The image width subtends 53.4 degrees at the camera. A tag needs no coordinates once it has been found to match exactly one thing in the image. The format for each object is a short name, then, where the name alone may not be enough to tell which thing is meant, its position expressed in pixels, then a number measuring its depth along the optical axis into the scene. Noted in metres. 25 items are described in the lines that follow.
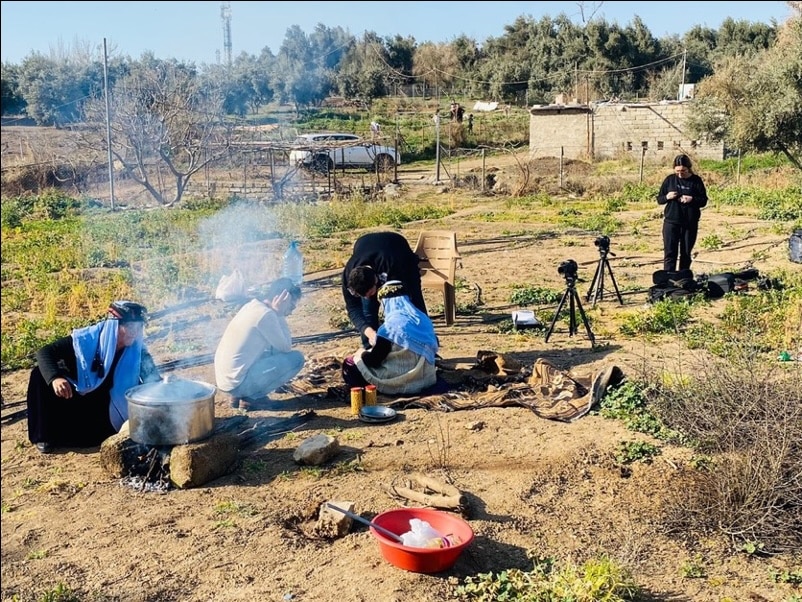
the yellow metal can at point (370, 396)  5.74
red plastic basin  3.48
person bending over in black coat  6.33
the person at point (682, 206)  9.03
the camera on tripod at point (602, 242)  8.17
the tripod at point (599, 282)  8.33
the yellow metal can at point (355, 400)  5.65
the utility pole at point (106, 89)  14.50
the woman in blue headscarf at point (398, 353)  5.85
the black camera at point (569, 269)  7.03
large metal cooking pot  4.48
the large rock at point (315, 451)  4.77
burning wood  4.49
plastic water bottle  9.71
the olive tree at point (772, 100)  15.91
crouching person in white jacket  5.68
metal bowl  5.47
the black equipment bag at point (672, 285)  8.59
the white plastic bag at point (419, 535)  3.61
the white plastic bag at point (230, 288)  8.76
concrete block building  26.36
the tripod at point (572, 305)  6.99
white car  19.86
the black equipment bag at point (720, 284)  8.65
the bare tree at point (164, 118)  16.08
